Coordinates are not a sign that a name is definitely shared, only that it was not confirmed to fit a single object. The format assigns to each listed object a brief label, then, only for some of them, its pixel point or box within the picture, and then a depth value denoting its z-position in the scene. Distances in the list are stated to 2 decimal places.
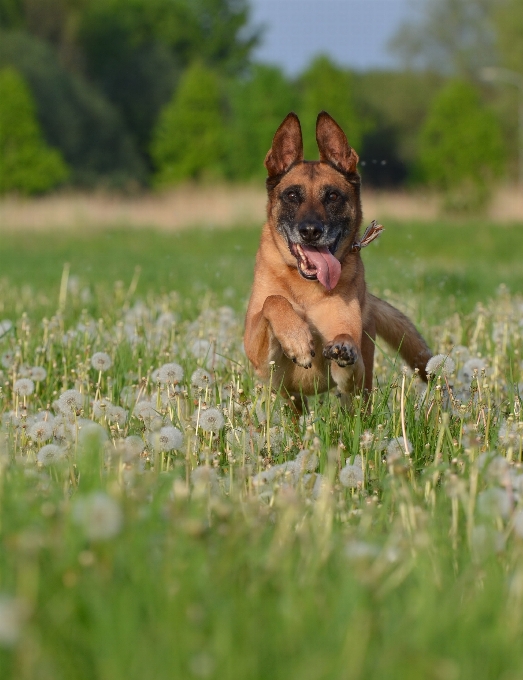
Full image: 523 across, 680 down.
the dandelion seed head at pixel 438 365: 8.02
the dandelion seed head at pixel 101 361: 9.42
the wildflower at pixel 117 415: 7.69
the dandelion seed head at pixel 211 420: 7.12
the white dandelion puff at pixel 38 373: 9.37
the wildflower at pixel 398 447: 6.68
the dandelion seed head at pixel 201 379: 8.51
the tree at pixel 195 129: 95.81
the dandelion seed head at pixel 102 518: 3.58
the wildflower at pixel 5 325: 11.45
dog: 8.94
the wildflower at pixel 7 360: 9.90
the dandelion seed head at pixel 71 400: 7.82
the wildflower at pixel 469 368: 9.55
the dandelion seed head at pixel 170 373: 8.33
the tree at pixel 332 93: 92.94
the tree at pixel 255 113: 89.75
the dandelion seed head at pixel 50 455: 6.40
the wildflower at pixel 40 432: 7.10
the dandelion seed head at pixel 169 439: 6.54
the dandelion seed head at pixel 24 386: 8.72
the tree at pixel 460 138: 90.81
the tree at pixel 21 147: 81.75
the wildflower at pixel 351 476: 6.06
